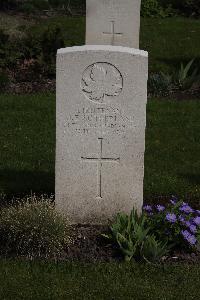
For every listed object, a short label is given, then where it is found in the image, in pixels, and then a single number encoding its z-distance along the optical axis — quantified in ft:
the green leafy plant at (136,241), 18.80
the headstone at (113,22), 34.71
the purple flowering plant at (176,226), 19.51
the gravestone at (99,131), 19.95
